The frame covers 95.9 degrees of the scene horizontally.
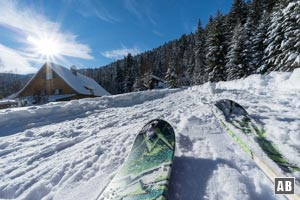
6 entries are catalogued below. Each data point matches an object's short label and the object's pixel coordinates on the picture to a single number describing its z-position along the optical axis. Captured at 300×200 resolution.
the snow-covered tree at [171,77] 24.48
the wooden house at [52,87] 17.94
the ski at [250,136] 1.61
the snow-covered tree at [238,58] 15.17
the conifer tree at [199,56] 27.06
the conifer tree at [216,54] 17.90
